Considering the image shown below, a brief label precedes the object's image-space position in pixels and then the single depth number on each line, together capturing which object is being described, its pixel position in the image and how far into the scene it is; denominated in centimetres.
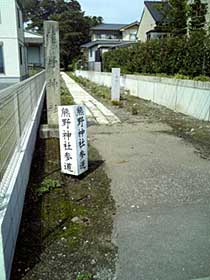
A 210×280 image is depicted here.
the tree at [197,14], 1944
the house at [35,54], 3225
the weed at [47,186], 412
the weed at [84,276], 250
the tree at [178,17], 2005
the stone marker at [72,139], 461
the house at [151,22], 2353
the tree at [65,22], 5134
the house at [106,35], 4144
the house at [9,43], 2041
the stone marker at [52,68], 696
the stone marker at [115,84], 1291
